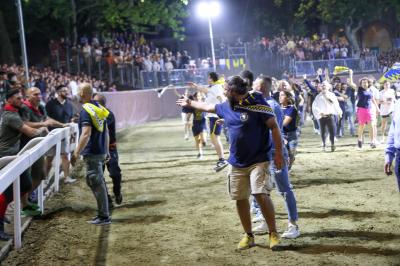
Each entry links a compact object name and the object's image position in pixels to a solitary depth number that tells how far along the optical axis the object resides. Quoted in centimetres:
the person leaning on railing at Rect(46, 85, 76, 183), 1175
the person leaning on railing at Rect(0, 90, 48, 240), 845
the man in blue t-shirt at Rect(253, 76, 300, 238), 698
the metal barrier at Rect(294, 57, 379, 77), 3331
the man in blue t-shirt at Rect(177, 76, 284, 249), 646
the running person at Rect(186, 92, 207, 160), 1461
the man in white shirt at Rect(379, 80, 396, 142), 1697
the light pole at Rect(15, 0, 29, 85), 1741
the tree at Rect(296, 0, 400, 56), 4719
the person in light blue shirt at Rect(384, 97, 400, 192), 609
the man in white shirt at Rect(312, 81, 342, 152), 1539
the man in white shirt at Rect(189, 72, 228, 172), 1292
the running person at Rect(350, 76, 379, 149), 1555
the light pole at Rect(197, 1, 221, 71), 3048
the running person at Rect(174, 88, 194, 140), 2056
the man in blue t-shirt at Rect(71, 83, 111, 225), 813
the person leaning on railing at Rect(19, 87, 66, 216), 839
